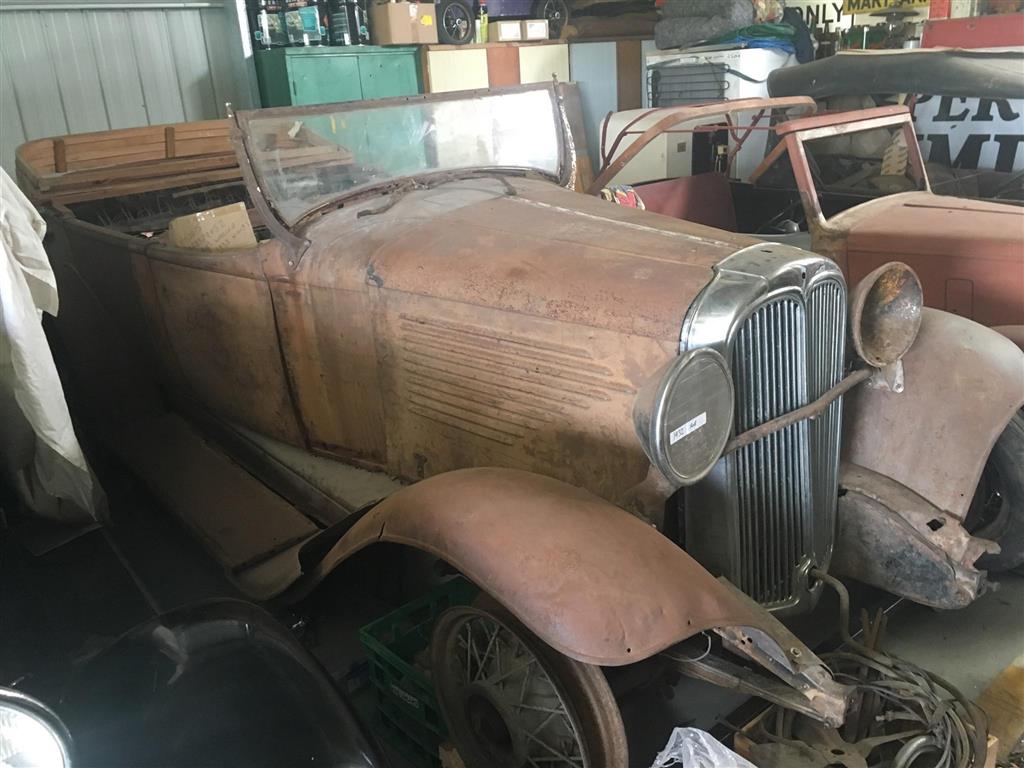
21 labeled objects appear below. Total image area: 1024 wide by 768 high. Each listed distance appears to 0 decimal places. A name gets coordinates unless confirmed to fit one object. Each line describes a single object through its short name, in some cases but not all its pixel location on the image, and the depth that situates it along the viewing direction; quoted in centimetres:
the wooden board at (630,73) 953
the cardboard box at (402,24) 745
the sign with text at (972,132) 545
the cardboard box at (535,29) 866
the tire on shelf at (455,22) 792
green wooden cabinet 698
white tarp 234
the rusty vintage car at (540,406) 170
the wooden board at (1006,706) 213
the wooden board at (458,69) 796
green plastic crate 213
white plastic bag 163
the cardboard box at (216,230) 317
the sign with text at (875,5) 856
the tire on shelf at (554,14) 902
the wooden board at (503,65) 849
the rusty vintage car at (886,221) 250
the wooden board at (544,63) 881
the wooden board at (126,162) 431
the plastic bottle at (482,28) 843
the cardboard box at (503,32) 841
